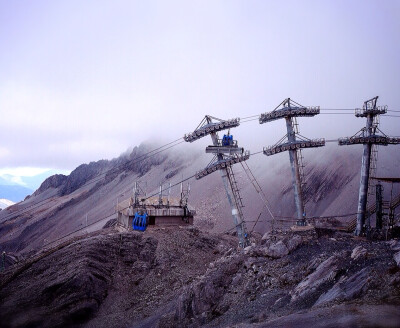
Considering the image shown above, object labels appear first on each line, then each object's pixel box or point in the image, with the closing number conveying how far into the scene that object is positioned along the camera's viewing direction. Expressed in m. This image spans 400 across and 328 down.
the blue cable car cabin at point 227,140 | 25.91
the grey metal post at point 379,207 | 21.98
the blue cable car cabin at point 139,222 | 31.64
